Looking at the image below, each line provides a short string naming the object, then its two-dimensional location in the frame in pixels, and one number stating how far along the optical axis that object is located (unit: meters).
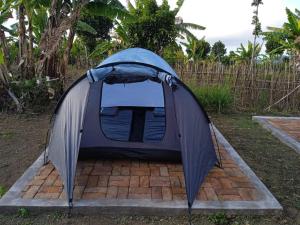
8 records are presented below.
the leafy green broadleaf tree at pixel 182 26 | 11.11
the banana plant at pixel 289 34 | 9.18
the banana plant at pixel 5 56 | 5.07
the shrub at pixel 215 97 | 6.00
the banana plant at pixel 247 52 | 15.82
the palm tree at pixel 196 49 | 15.76
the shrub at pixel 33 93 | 5.47
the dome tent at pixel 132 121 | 2.57
